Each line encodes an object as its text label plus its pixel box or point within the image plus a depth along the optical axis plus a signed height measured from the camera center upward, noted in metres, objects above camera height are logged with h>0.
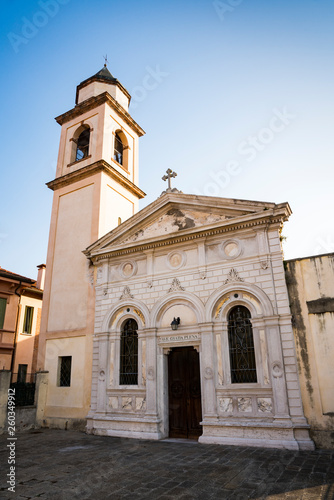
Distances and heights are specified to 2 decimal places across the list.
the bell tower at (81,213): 12.90 +7.05
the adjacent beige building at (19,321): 16.84 +2.90
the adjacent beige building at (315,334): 8.51 +0.97
